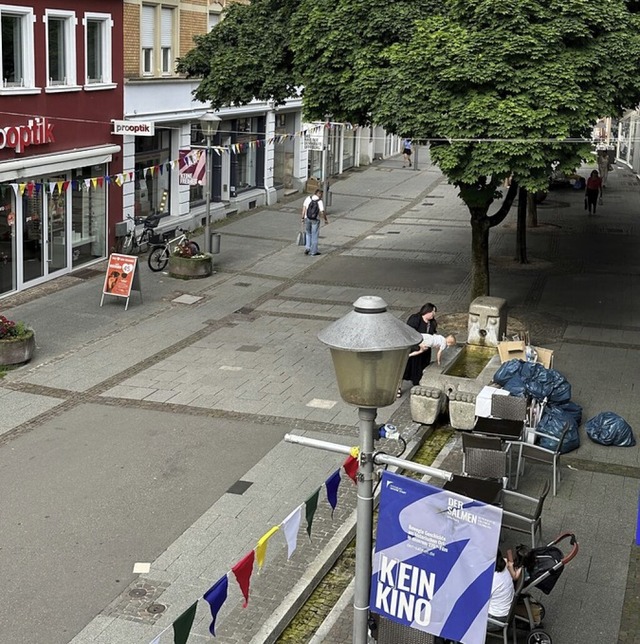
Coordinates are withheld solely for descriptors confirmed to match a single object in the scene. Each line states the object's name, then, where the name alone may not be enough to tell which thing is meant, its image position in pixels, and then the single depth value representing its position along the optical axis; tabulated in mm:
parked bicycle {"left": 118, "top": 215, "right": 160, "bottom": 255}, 24969
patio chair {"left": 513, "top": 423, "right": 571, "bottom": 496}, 11992
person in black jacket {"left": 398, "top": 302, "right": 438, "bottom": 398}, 15281
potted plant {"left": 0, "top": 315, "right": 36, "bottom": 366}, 16188
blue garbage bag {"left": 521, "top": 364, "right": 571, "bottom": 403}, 13977
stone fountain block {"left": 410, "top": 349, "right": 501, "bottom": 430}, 13844
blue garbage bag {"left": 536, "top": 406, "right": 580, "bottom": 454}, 12992
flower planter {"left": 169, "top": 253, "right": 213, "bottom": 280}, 23078
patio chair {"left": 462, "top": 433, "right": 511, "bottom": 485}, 11266
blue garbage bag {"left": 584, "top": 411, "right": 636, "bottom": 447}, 13477
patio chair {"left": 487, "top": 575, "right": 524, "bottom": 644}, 8445
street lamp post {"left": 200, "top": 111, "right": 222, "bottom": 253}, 22656
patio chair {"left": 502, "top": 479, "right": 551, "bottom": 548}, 10094
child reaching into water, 14711
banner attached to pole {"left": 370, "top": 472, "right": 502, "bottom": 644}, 6824
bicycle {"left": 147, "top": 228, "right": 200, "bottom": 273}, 23297
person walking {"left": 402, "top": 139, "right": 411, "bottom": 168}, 48406
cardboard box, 15453
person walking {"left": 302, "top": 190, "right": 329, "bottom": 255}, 25688
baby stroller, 8781
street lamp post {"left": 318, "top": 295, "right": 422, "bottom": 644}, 5996
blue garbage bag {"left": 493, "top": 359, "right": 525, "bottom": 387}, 14289
